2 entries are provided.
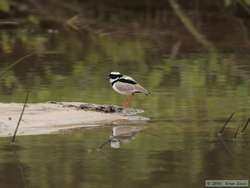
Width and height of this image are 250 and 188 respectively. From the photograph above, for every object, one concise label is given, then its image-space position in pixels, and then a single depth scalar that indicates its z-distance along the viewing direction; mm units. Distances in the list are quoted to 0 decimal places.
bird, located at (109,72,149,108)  21687
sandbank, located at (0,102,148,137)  19219
